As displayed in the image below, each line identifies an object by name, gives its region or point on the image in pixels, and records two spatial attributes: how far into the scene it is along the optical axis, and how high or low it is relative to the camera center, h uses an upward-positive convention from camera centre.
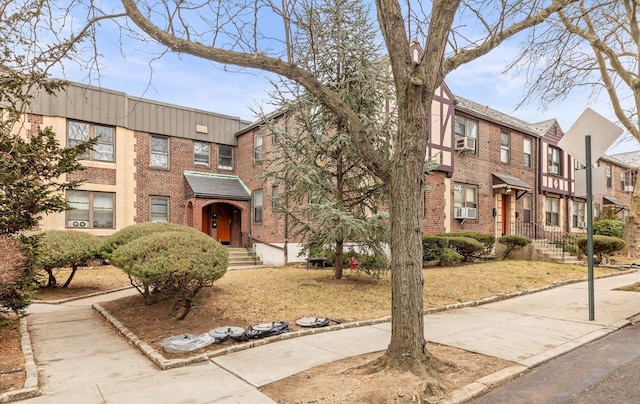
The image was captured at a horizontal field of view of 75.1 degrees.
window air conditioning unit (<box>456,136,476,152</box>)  17.97 +3.35
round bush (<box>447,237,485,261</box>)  15.02 -0.92
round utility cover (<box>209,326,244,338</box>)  5.95 -1.65
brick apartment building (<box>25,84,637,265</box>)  17.39 +2.22
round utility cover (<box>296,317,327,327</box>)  6.75 -1.69
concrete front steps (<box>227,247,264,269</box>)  17.98 -1.80
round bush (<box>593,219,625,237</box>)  23.15 -0.34
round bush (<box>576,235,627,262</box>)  15.36 -0.83
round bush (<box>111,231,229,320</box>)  6.49 -0.72
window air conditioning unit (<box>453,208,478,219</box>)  18.16 +0.33
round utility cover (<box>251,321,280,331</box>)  6.23 -1.64
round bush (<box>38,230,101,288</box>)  10.31 -0.82
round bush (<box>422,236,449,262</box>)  14.66 -0.98
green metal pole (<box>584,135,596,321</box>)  6.95 -0.02
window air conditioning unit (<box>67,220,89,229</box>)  17.15 -0.25
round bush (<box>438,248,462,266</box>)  14.37 -1.26
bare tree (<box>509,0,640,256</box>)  10.59 +4.78
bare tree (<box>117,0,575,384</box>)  4.45 +1.18
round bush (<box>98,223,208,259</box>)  9.07 -0.39
